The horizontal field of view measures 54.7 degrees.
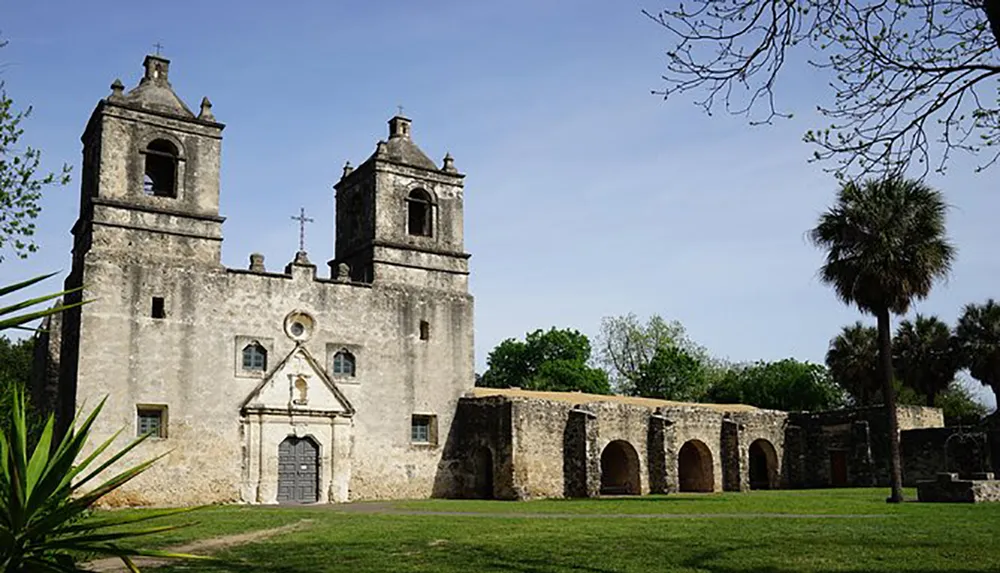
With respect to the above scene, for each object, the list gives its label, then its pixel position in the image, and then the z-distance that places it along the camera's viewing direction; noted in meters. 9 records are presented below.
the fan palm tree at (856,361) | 46.12
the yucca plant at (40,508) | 4.36
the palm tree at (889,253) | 22.42
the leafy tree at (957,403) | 54.72
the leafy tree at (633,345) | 61.62
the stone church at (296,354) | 24.36
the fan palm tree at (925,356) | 42.88
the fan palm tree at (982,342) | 40.25
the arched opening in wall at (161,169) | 26.42
